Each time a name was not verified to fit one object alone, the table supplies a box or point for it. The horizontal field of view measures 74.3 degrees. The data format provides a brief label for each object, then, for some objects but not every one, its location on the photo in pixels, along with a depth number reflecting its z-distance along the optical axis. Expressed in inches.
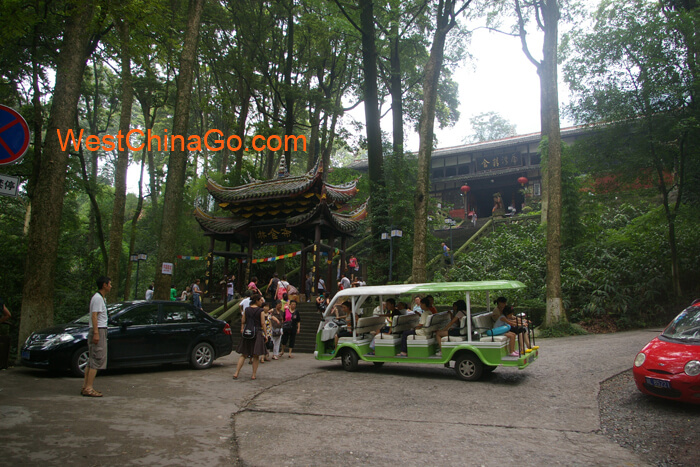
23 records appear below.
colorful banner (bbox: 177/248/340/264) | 695.7
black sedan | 322.7
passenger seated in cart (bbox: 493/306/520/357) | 334.0
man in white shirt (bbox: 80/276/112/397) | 262.8
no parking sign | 198.8
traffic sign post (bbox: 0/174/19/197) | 208.1
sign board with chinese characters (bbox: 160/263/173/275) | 477.1
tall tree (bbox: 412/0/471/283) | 605.0
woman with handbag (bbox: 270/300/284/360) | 467.5
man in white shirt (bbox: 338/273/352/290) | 652.7
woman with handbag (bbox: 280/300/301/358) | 497.0
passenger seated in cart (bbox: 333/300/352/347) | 413.7
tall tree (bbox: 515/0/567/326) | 559.2
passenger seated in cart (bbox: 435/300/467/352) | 351.9
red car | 237.9
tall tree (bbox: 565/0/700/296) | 564.1
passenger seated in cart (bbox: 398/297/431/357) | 364.5
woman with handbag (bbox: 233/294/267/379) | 348.5
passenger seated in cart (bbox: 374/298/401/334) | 386.6
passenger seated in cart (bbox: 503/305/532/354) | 337.7
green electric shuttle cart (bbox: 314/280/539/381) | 329.7
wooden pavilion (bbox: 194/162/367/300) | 729.6
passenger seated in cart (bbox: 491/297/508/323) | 345.3
